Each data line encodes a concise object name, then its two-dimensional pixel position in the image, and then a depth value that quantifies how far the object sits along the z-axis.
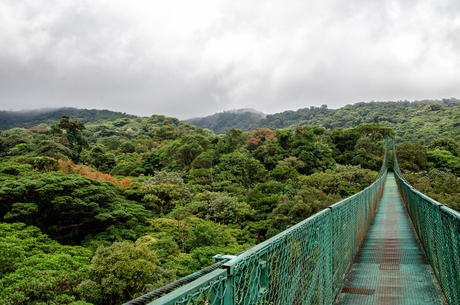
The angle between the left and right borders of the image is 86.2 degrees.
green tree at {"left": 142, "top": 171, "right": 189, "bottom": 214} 19.11
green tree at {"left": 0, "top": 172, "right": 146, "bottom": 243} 10.52
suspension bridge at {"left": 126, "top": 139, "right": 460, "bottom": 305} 1.10
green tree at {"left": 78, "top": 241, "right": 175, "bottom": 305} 6.89
